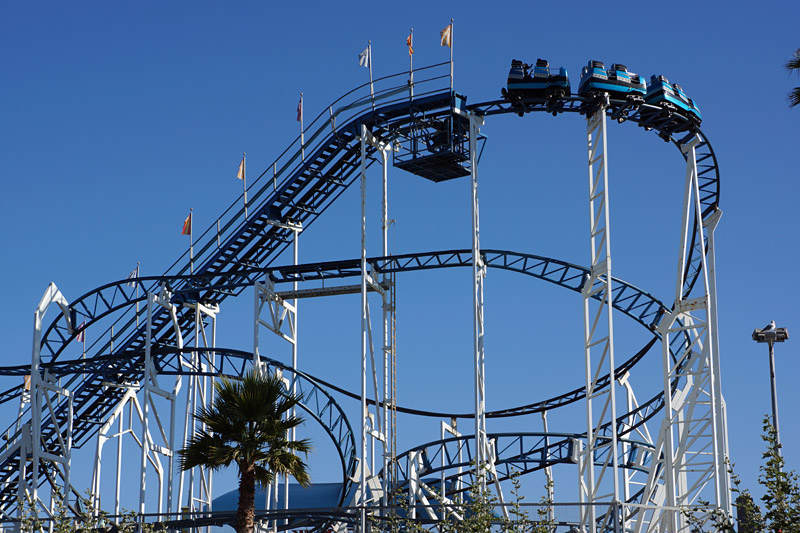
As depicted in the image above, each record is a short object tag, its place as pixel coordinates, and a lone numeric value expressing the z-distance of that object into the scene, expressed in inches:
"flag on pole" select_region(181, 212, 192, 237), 1581.2
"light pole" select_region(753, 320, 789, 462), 1130.7
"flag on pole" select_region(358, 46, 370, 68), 1310.3
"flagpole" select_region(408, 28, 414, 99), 1165.1
